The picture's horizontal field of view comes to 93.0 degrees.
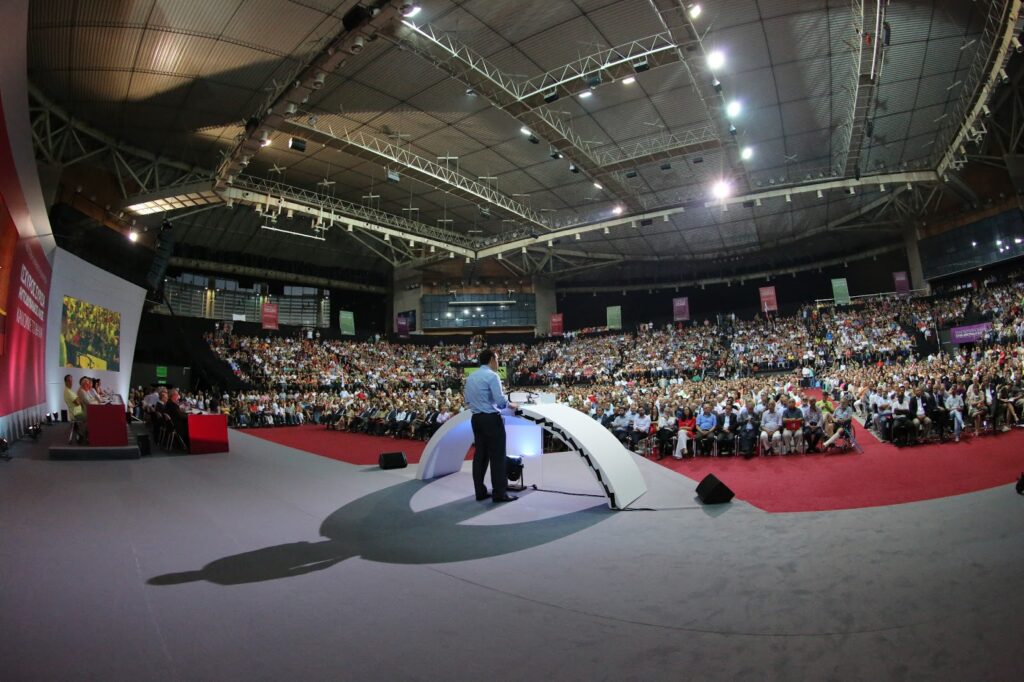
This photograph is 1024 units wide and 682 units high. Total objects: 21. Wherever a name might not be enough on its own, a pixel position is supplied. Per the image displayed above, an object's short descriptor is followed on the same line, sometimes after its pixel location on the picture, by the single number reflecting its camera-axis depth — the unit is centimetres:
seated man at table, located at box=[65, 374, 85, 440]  821
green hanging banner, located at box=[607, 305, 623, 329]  3378
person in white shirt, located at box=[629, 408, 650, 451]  1041
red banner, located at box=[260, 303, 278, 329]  2731
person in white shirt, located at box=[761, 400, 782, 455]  878
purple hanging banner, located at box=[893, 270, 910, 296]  2616
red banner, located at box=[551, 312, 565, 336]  3388
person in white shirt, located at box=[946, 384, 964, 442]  862
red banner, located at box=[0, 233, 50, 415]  750
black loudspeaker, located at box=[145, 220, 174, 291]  2045
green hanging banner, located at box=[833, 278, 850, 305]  2678
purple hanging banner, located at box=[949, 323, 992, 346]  2039
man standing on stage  498
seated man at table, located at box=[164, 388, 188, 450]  904
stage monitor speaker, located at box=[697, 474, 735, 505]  473
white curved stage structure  478
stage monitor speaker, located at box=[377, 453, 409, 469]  734
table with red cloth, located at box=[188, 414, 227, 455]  877
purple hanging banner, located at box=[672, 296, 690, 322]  3103
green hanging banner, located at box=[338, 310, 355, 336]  3171
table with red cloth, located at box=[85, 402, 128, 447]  793
